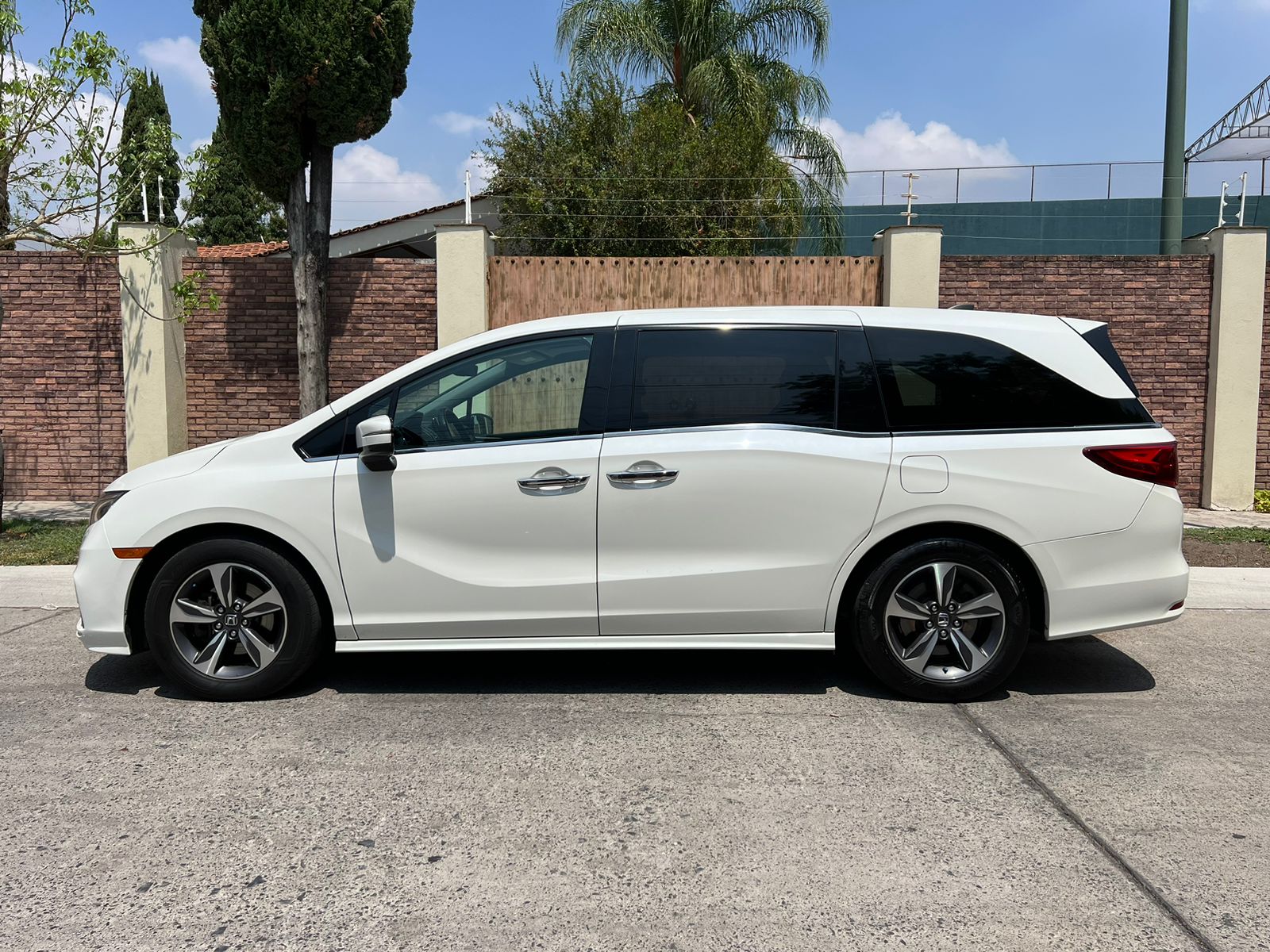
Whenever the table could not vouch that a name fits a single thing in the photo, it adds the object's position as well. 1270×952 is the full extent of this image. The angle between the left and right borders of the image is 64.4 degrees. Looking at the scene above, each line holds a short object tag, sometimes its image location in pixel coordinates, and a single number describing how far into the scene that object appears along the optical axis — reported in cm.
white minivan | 462
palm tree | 1905
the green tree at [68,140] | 902
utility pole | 1330
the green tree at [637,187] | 1421
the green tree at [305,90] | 945
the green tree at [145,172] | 967
